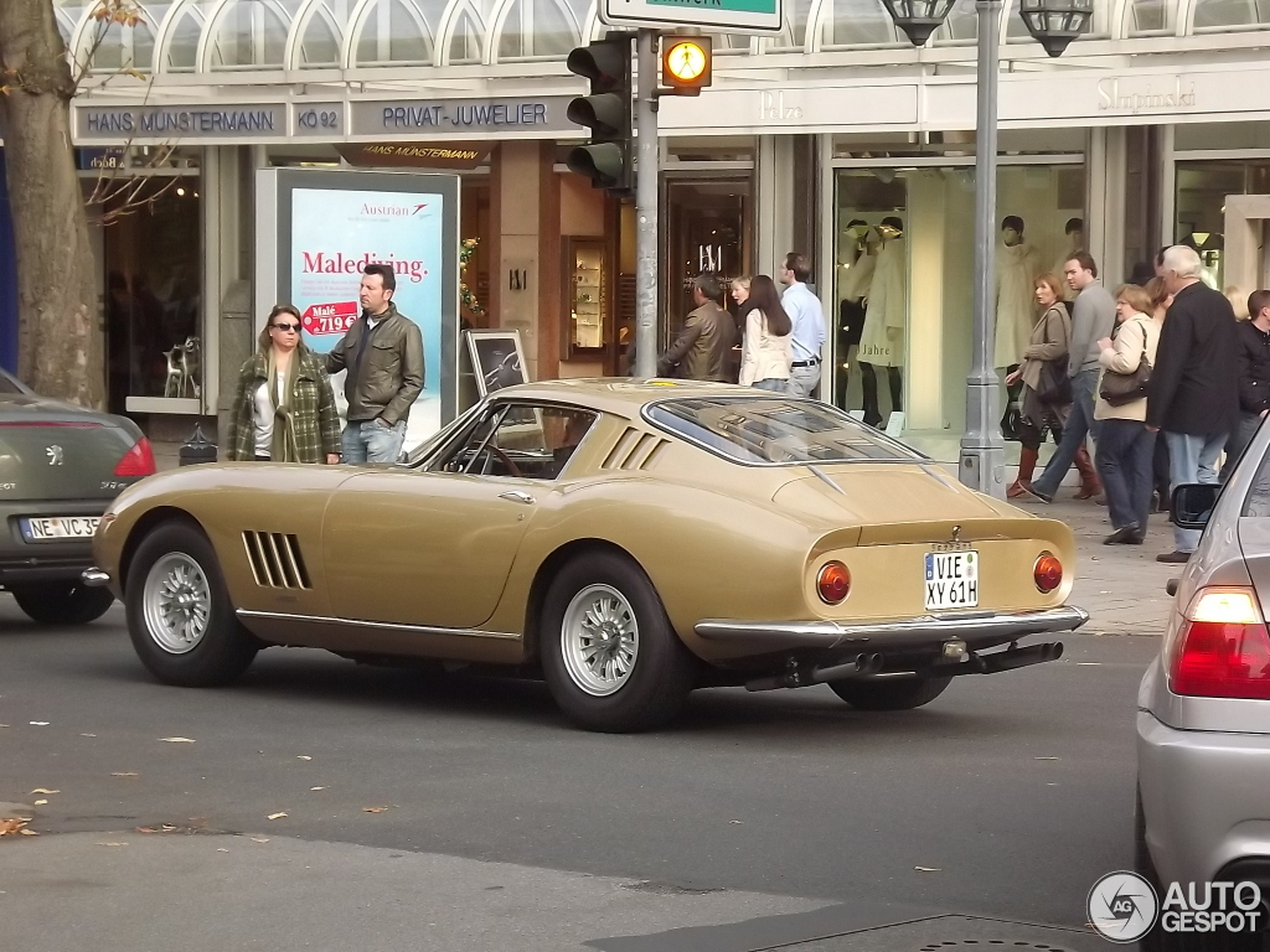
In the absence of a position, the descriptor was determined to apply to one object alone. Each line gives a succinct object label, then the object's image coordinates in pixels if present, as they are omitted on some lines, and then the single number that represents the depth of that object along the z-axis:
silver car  4.59
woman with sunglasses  13.26
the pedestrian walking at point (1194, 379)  14.70
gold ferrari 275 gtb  8.26
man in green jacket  13.95
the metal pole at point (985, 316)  15.48
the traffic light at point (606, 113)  12.42
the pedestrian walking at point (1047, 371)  19.06
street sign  12.29
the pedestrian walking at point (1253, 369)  16.25
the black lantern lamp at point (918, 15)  15.40
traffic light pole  12.55
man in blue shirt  18.70
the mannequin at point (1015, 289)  21.86
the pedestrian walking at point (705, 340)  19.41
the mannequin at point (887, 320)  22.72
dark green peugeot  11.80
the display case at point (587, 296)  24.77
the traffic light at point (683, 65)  12.58
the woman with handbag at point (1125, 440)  15.77
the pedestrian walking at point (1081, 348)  18.11
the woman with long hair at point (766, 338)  18.16
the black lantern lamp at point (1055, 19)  16.14
